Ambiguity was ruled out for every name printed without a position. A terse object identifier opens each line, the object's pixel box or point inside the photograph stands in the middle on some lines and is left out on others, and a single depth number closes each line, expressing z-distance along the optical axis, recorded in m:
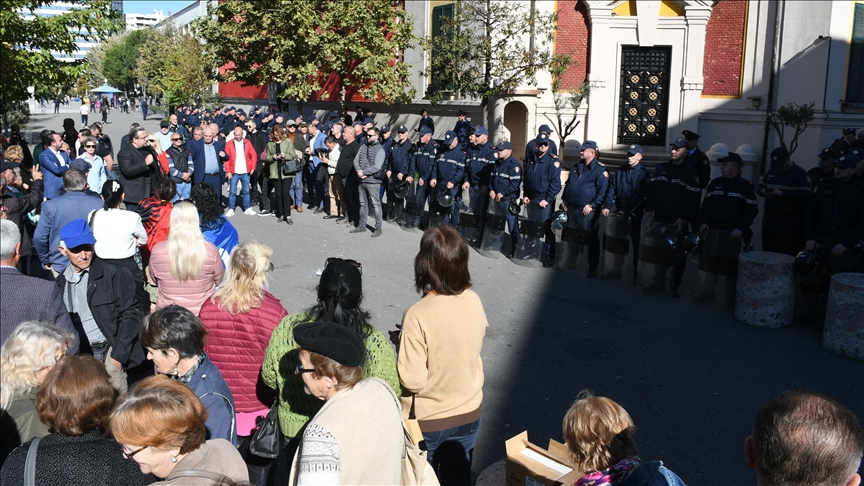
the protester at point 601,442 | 3.05
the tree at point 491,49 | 19.67
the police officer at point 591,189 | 10.54
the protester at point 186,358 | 3.89
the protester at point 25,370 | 3.49
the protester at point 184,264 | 5.66
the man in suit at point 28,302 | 4.44
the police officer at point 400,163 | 13.98
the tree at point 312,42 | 22.09
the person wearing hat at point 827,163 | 9.70
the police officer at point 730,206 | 9.10
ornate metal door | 21.97
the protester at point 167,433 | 2.96
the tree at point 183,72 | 40.75
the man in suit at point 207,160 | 13.53
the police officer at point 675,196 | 9.73
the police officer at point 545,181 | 11.18
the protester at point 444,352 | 3.92
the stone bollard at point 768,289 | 8.36
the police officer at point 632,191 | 10.16
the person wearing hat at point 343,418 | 2.72
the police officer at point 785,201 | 9.16
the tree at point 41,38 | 13.33
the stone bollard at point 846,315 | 7.51
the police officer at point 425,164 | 13.48
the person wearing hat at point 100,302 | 5.41
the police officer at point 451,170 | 12.80
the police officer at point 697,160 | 11.03
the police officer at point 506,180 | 11.52
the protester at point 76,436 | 3.02
